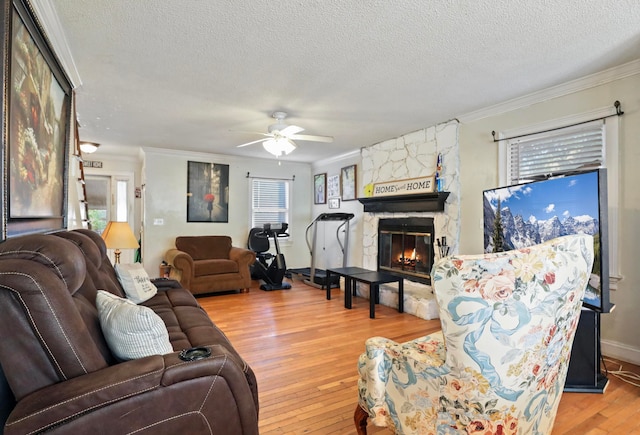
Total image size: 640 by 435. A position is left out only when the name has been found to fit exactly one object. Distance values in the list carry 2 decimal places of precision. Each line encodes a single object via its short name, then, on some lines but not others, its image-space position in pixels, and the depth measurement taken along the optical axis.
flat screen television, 2.16
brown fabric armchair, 4.95
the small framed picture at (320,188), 6.79
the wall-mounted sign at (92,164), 6.18
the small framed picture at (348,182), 5.90
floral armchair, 1.09
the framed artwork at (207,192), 6.06
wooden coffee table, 4.02
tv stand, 2.29
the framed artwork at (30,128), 1.45
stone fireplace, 4.02
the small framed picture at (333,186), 6.39
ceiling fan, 3.71
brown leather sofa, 1.02
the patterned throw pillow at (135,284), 2.68
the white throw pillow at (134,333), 1.35
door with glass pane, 6.32
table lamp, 3.44
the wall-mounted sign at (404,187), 4.34
